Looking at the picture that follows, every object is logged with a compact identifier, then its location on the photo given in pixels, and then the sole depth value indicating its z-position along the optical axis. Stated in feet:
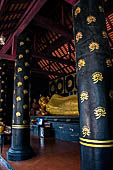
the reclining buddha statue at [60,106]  21.79
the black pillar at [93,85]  4.84
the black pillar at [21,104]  10.98
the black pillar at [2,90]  23.37
